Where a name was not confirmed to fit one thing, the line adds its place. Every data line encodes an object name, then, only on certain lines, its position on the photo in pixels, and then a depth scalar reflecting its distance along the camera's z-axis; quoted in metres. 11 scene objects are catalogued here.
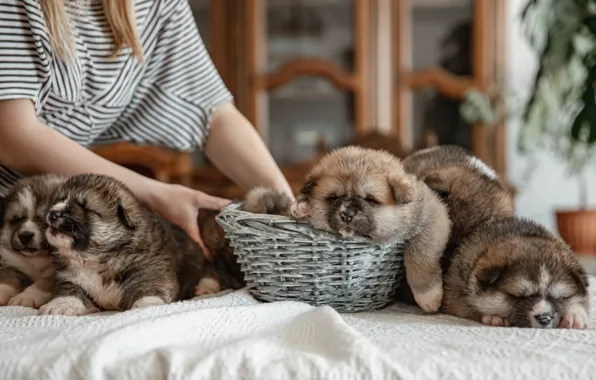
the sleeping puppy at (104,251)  1.20
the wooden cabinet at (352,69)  3.57
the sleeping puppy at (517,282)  1.13
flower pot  3.34
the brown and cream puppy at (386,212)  1.18
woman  1.44
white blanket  0.85
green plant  2.60
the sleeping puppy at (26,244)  1.28
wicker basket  1.17
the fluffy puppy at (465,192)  1.34
